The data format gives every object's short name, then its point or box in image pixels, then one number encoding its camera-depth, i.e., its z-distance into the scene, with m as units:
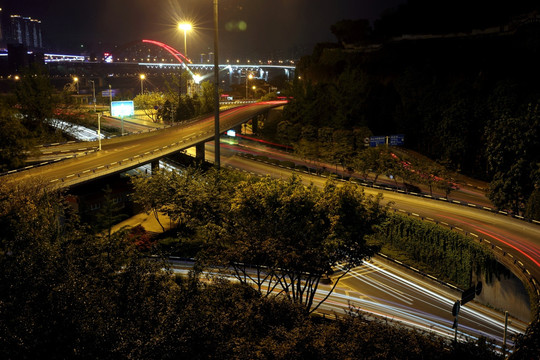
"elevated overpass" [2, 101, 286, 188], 31.41
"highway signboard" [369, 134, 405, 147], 47.50
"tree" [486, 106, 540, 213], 34.97
